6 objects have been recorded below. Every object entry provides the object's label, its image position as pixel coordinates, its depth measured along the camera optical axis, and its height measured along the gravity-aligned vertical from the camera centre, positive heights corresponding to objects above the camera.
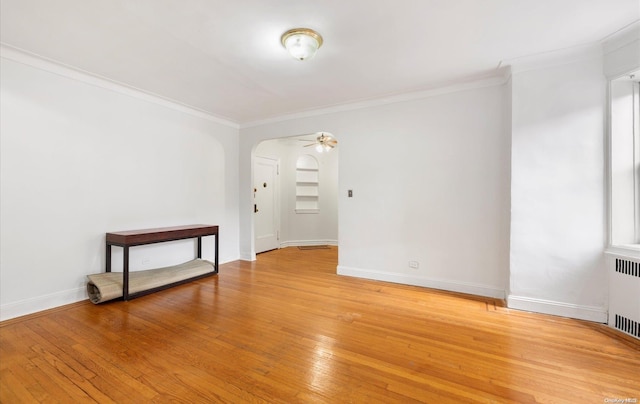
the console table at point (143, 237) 3.17 -0.46
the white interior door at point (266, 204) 6.01 -0.01
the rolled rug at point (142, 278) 3.05 -0.99
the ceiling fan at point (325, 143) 5.80 +1.37
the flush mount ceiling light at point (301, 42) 2.32 +1.46
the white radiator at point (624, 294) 2.37 -0.80
